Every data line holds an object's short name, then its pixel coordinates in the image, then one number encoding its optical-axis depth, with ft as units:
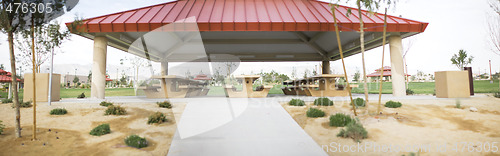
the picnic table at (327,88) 32.96
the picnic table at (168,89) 31.94
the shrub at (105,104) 21.28
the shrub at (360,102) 22.06
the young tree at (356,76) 151.77
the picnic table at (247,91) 32.34
